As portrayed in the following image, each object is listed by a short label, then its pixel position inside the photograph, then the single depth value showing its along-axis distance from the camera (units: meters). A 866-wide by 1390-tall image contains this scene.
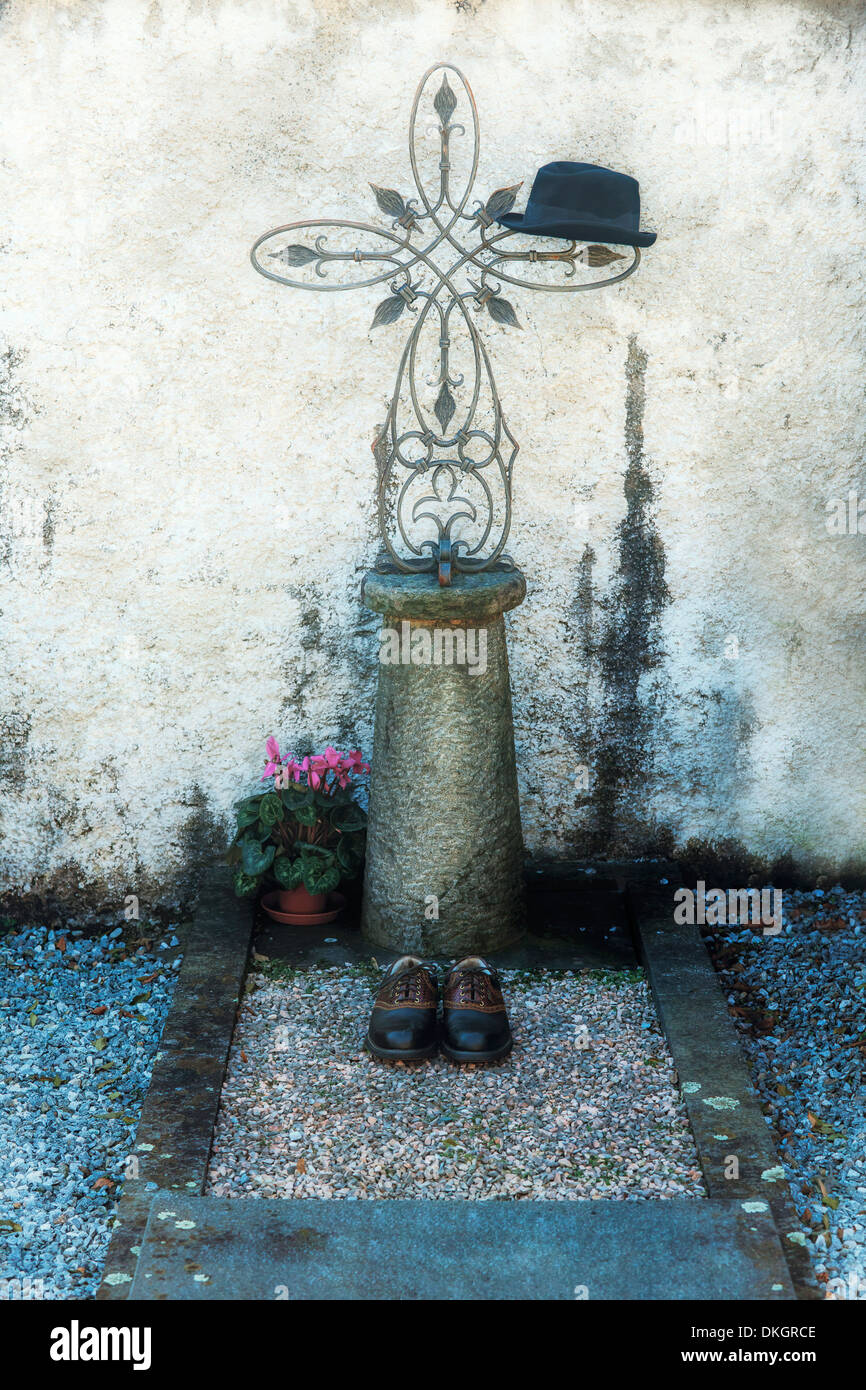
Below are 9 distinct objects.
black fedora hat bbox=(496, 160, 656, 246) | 4.12
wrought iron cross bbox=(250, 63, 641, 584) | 4.39
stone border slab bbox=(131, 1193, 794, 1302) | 2.88
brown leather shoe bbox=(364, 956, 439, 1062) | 3.83
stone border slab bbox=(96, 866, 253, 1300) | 3.20
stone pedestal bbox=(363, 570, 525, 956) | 4.30
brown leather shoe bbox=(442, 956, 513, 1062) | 3.80
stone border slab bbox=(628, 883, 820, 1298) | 3.25
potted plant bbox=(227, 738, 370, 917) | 4.57
